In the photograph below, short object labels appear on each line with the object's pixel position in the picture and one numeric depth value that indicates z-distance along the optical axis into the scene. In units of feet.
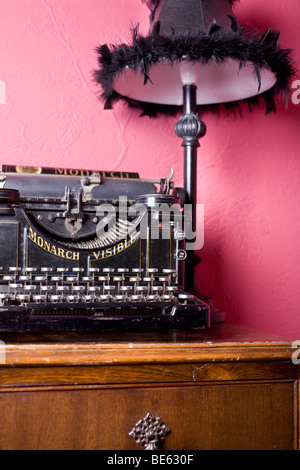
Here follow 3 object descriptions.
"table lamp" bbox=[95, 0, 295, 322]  5.30
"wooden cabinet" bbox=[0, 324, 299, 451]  3.34
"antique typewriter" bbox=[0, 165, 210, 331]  4.14
